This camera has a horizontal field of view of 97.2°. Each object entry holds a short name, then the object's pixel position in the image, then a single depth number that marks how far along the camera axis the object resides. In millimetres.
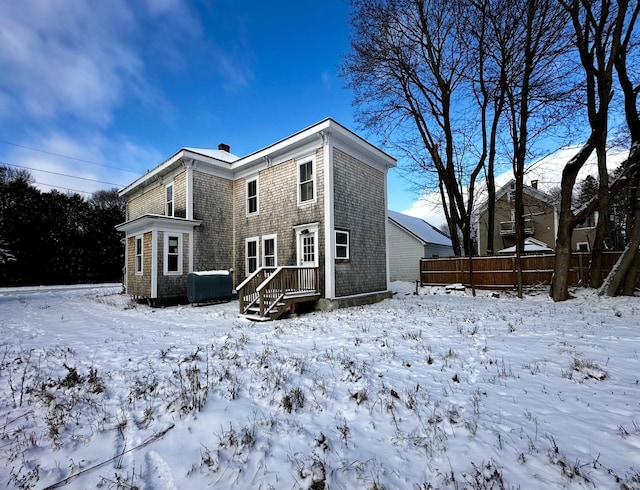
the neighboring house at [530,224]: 23250
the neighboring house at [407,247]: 22611
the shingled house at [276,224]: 10008
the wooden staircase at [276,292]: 8273
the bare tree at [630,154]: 9727
